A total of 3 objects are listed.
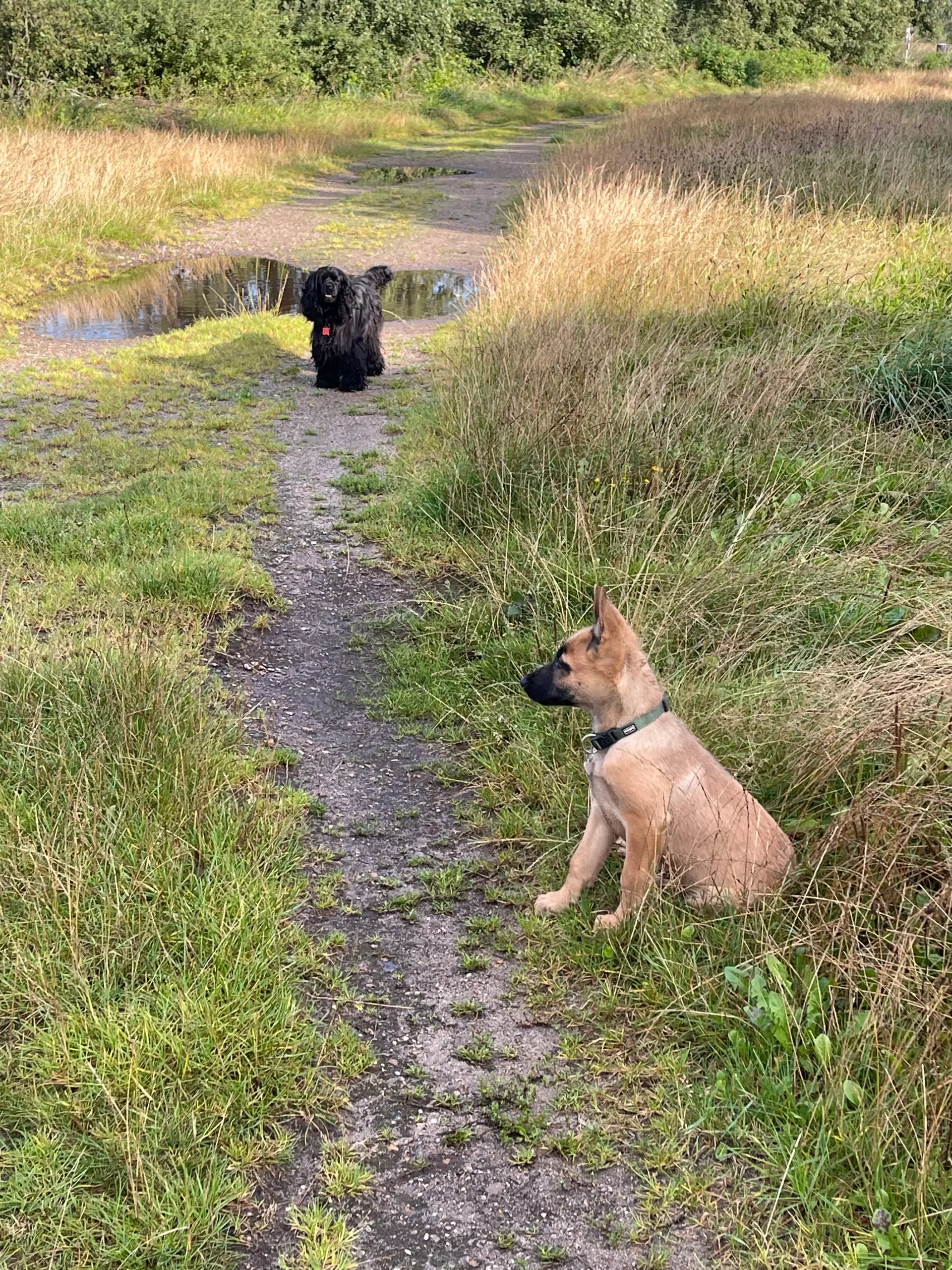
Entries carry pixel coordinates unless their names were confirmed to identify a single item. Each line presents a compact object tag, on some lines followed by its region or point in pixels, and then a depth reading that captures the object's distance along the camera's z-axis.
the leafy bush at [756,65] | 38.22
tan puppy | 3.13
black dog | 8.68
